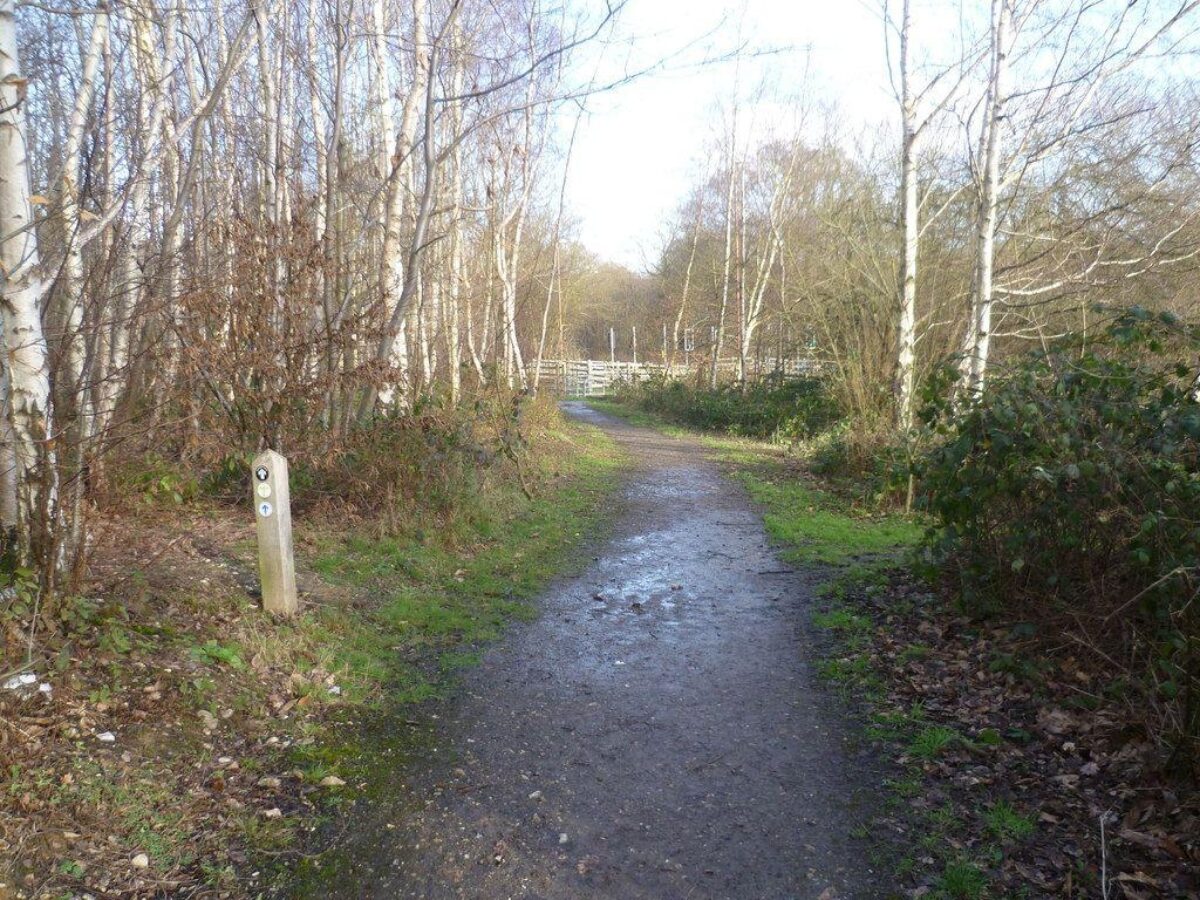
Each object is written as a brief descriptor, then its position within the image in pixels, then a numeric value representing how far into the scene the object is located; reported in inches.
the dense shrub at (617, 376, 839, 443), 697.0
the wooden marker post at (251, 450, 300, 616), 213.0
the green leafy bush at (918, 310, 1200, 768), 157.8
